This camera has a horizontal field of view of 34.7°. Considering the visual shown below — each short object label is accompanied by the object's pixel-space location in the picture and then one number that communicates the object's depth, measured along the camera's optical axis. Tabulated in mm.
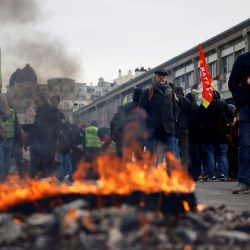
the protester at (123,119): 5411
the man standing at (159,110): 6655
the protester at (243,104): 5966
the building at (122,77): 61010
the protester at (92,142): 11567
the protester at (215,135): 9150
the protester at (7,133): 7960
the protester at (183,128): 8414
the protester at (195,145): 9333
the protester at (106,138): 8712
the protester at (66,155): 9275
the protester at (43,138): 7689
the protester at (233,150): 9928
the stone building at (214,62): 24575
